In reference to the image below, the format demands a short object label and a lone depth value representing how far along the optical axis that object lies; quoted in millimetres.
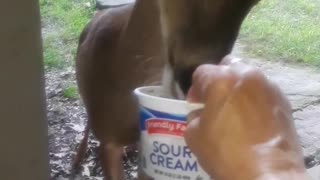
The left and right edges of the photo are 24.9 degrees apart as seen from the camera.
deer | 1062
